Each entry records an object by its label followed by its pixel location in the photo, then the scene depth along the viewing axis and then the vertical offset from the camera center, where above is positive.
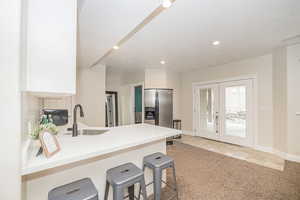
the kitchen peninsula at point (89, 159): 1.00 -0.59
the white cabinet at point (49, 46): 0.98 +0.43
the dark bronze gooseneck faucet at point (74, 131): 1.70 -0.39
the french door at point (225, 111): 3.86 -0.35
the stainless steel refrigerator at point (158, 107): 4.55 -0.23
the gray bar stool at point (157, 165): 1.52 -0.78
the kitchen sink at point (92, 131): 2.13 -0.51
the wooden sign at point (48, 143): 0.98 -0.34
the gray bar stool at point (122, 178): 1.17 -0.72
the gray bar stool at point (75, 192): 0.96 -0.69
